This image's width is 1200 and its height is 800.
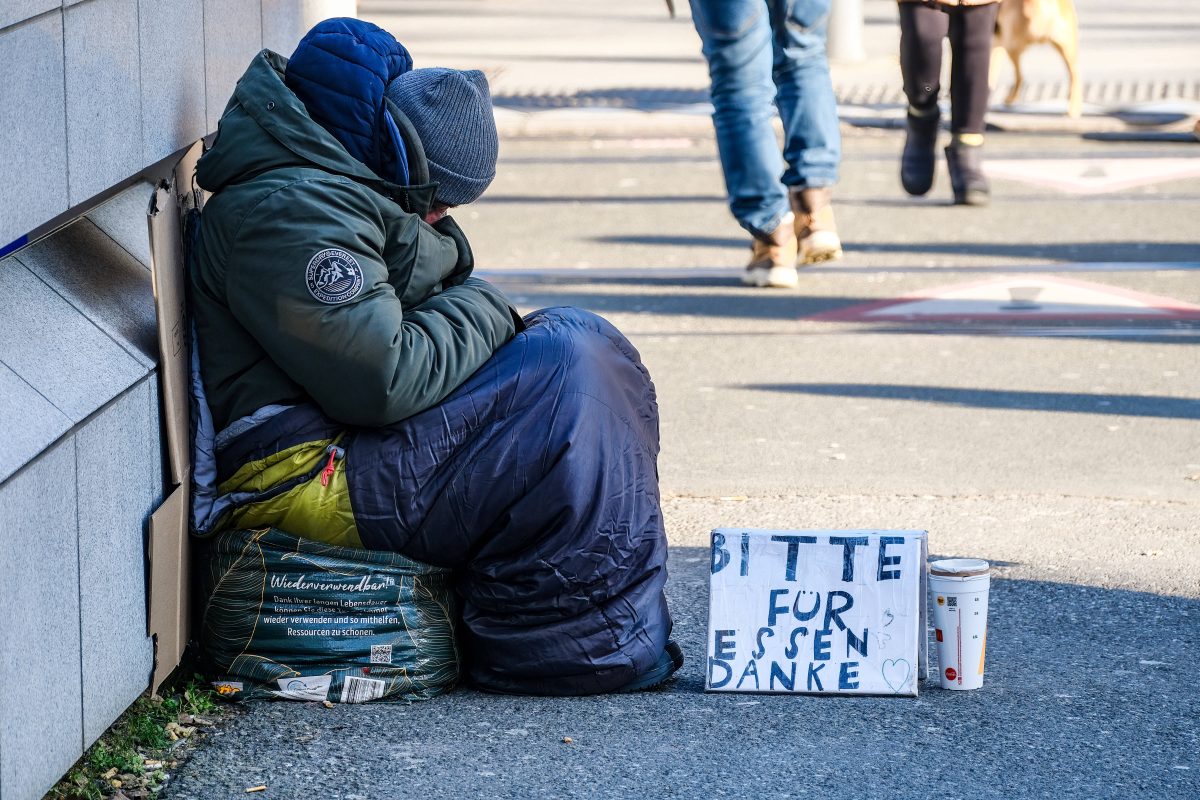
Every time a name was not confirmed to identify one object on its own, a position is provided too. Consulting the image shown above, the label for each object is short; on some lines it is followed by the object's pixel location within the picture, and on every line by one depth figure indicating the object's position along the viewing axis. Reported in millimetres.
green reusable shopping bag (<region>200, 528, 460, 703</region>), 6289
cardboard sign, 6531
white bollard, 26953
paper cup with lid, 6516
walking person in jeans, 12969
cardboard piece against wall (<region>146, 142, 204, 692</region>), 6105
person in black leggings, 15305
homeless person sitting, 6066
